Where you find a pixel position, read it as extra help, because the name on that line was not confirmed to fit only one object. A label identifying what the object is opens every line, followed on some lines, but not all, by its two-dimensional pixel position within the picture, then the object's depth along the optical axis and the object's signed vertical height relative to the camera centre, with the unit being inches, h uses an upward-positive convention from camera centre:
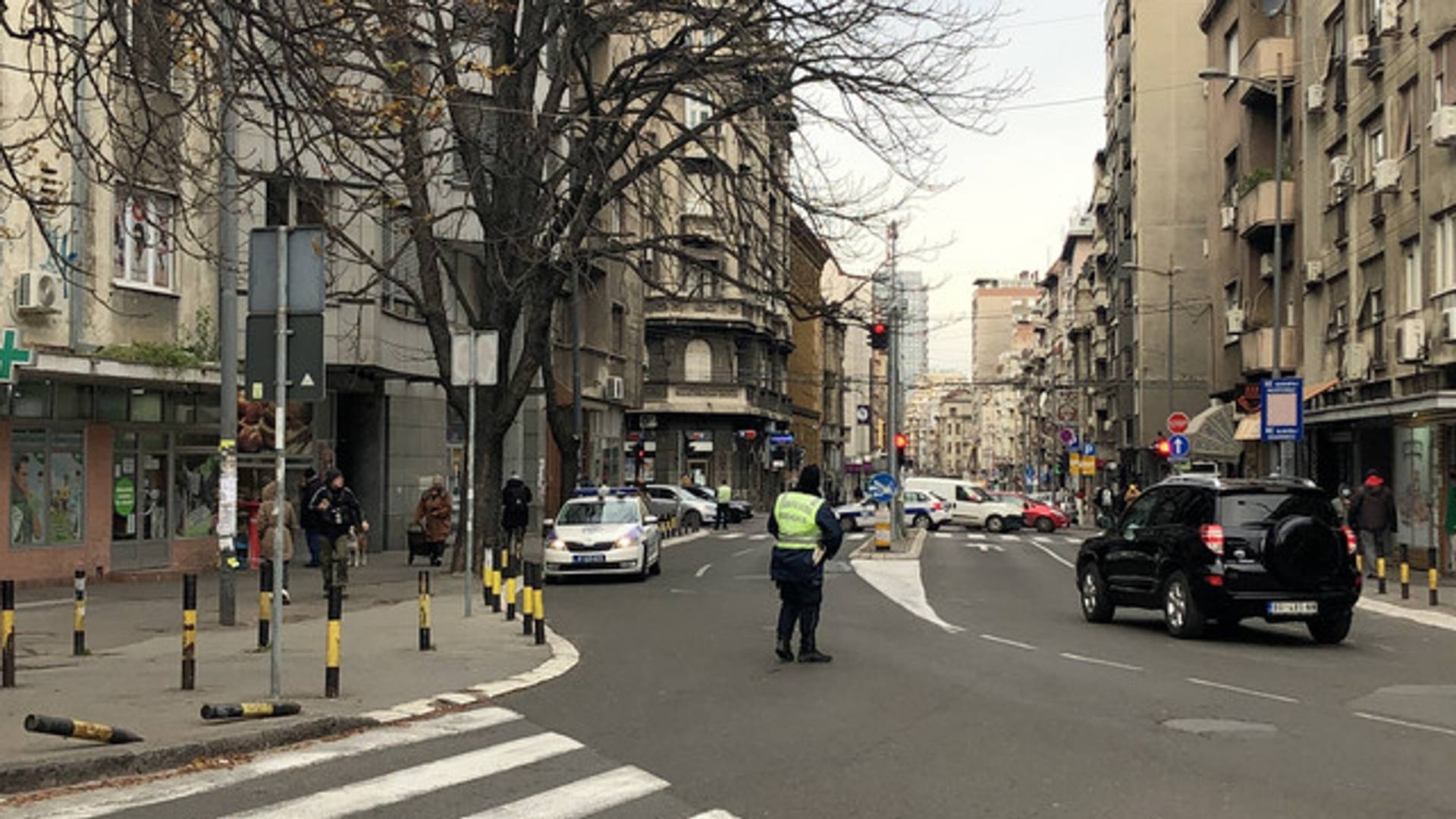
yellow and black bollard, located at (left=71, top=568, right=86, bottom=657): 531.5 -62.8
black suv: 622.2 -44.9
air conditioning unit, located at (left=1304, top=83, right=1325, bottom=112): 1369.3 +333.1
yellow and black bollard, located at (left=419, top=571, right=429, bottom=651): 557.3 -61.8
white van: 2142.0 -80.9
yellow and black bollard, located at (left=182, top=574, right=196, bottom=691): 443.8 -57.1
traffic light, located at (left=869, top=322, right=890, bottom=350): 1075.4 +88.3
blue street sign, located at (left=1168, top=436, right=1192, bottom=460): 1501.0 +5.6
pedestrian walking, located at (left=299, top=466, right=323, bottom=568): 1024.2 -37.4
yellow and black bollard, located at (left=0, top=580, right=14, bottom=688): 452.4 -58.3
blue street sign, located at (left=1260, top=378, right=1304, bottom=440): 1037.2 +31.2
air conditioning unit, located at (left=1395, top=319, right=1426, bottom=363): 1081.4 +84.0
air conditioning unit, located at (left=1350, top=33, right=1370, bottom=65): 1216.8 +335.9
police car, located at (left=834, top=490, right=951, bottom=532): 2092.8 -86.9
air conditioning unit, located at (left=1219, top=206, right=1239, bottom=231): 1636.3 +266.3
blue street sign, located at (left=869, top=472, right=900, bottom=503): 1406.3 -33.1
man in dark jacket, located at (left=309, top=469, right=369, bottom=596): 763.4 -36.6
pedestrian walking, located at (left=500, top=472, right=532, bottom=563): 1053.8 -41.1
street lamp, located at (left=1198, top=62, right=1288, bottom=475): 1255.5 +222.6
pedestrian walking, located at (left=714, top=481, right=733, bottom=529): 2025.1 -73.6
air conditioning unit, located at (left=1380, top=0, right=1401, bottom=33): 1142.3 +339.6
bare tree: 828.6 +187.1
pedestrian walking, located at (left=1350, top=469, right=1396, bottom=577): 1020.5 -41.4
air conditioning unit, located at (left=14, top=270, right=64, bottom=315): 796.0 +85.2
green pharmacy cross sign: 745.0 +47.6
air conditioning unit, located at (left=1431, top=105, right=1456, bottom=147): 1010.7 +226.5
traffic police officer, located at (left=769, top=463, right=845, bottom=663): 537.3 -37.0
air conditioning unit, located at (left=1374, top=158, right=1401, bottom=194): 1151.0 +218.6
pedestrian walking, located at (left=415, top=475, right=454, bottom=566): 1102.4 -50.0
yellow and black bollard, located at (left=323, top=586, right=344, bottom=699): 441.4 -62.5
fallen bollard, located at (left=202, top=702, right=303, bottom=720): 387.9 -70.4
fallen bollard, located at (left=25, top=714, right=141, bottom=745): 330.6 -64.7
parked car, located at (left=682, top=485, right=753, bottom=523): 2290.6 -89.1
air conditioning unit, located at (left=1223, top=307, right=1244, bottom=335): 1656.0 +150.5
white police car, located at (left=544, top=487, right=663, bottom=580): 969.5 -58.6
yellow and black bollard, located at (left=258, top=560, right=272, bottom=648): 572.1 -61.6
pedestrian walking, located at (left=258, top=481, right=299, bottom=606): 895.1 -49.6
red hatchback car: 2167.8 -95.1
